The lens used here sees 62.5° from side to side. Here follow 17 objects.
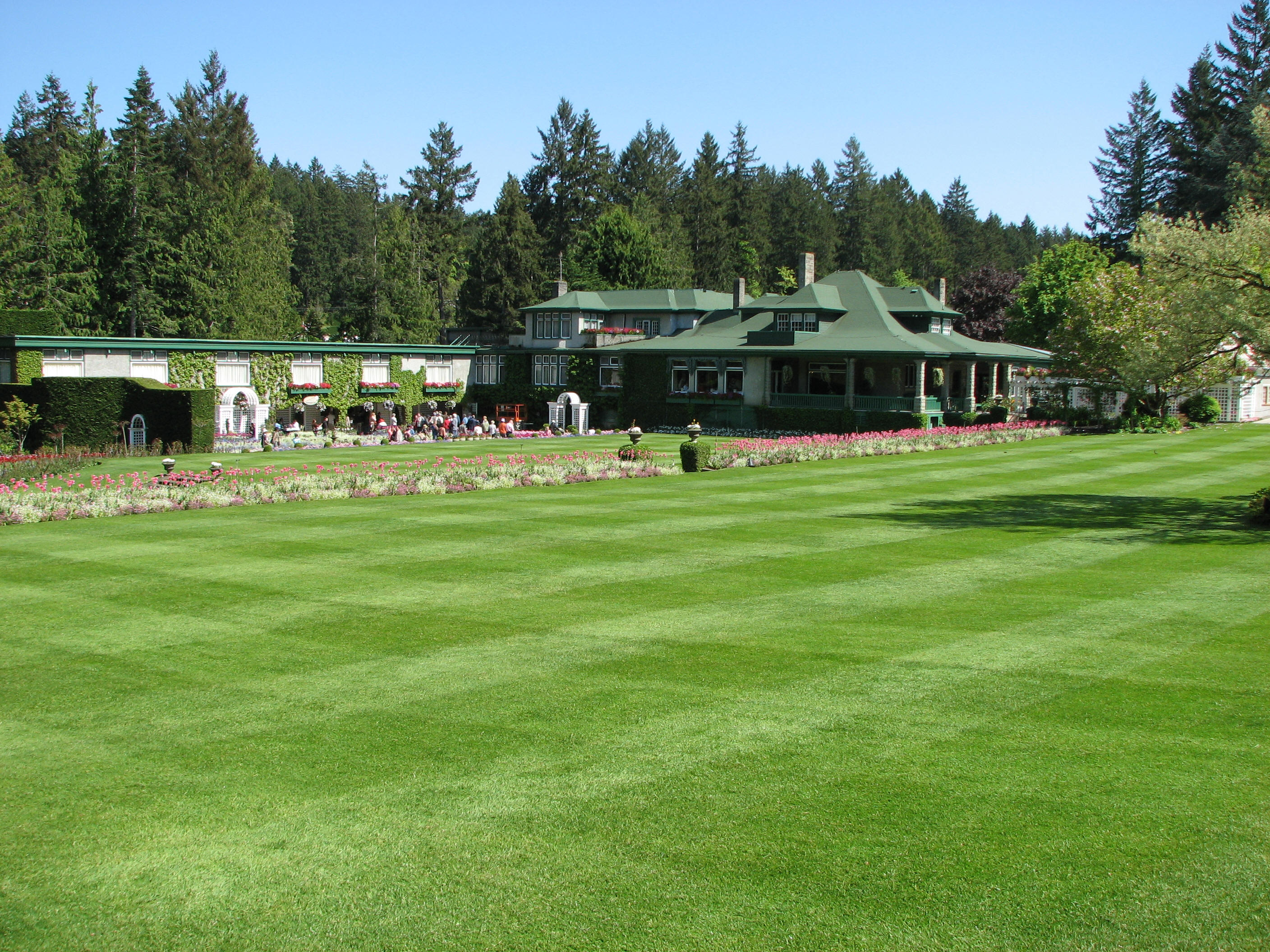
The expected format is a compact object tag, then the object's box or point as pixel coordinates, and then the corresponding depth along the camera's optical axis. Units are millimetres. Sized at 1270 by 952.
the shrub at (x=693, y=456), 30984
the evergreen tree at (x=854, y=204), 115000
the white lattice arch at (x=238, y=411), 50250
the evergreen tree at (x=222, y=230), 66875
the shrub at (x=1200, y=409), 55312
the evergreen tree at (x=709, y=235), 103125
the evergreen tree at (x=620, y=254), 85125
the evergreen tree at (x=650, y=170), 107438
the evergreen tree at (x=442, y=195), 98000
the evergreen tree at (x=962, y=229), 128875
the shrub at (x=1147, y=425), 49594
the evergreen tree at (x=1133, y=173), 91688
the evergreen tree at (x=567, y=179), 102312
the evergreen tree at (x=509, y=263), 89688
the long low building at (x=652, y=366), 51062
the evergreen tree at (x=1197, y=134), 82875
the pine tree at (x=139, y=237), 66938
